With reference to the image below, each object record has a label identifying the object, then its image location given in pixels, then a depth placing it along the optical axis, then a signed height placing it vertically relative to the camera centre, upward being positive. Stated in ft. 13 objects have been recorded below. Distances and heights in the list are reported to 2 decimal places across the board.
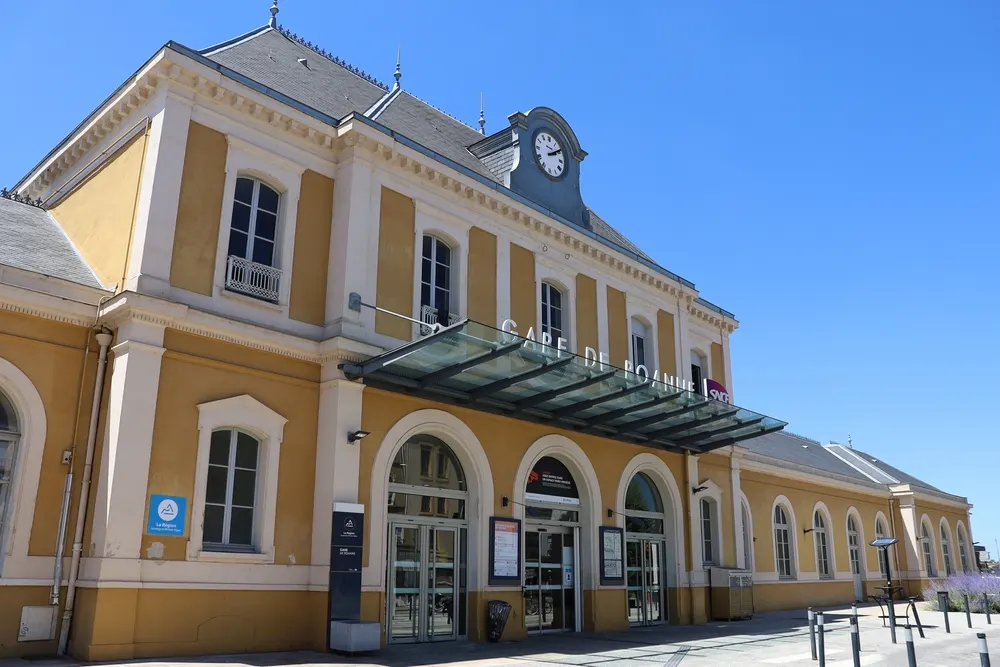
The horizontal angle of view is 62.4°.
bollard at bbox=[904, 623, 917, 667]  33.63 -3.44
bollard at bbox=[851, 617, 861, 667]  33.54 -3.11
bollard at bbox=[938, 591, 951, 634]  58.90 -2.58
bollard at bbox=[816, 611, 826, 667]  35.32 -3.17
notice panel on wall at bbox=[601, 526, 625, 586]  57.11 +0.48
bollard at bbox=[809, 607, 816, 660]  41.53 -3.09
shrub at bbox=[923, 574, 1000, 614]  77.87 -2.26
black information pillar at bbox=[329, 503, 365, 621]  40.27 -0.11
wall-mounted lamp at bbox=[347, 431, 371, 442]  42.86 +6.38
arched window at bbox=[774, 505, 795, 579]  85.66 +2.06
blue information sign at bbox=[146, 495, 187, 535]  36.45 +2.01
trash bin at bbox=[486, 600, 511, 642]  47.42 -3.04
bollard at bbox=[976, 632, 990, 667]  30.11 -3.06
